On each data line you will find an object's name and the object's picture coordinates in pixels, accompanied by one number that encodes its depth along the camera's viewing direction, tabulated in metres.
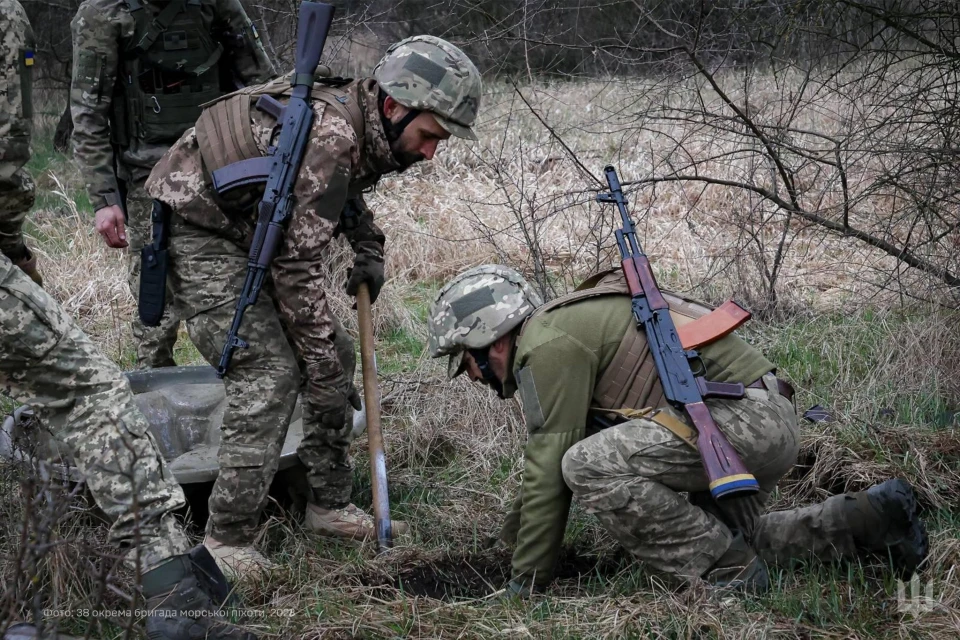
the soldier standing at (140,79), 4.80
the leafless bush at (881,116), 4.48
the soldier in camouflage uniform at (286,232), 3.52
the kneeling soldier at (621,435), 3.26
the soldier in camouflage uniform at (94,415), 2.99
